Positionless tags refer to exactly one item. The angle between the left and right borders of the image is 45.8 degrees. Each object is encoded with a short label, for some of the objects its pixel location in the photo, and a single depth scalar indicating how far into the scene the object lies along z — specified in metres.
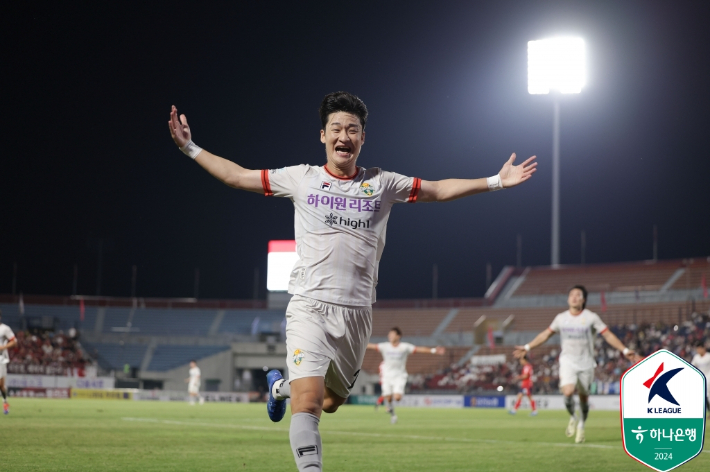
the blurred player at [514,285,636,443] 14.85
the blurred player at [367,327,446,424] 22.98
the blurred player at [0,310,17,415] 19.27
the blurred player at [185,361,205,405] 39.19
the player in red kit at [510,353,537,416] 27.66
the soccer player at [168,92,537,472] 5.83
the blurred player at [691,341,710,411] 22.90
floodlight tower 41.75
